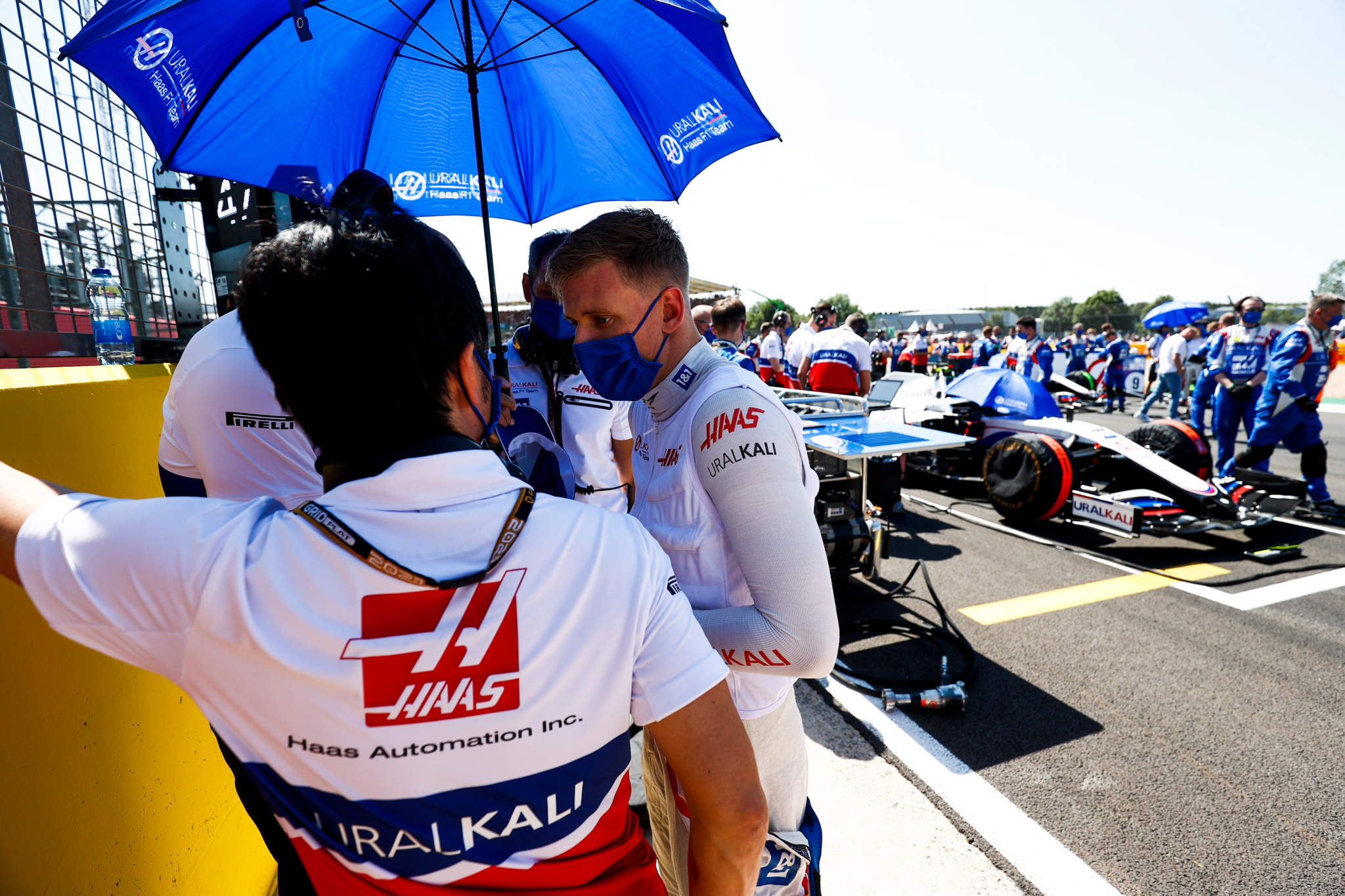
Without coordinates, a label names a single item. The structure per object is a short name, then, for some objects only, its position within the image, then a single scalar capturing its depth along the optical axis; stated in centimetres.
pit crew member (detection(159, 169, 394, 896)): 147
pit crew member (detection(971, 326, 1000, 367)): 1526
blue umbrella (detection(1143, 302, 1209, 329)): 1424
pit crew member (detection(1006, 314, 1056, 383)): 1343
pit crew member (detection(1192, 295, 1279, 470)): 735
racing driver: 122
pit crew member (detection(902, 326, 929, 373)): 1688
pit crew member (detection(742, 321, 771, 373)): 1245
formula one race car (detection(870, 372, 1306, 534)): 507
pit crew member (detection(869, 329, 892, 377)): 1725
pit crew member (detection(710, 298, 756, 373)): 590
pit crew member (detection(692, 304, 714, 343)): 699
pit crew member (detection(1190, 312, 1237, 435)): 901
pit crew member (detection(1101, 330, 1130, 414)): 1541
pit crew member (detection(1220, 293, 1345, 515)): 626
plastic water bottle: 218
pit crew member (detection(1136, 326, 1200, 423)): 1182
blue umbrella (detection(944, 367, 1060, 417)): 642
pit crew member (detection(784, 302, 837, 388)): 858
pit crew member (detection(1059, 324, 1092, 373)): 1831
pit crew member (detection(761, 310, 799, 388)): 996
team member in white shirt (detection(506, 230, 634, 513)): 293
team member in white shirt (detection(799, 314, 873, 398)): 741
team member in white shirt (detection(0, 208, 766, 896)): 71
